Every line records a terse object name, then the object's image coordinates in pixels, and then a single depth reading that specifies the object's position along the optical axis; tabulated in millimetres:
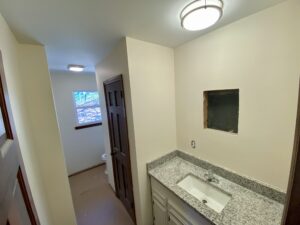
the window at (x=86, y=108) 3298
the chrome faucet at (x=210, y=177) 1480
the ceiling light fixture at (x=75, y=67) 2425
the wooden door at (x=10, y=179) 449
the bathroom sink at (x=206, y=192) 1383
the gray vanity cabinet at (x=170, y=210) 1224
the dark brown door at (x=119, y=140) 1785
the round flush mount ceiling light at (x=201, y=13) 925
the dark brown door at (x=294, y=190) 445
